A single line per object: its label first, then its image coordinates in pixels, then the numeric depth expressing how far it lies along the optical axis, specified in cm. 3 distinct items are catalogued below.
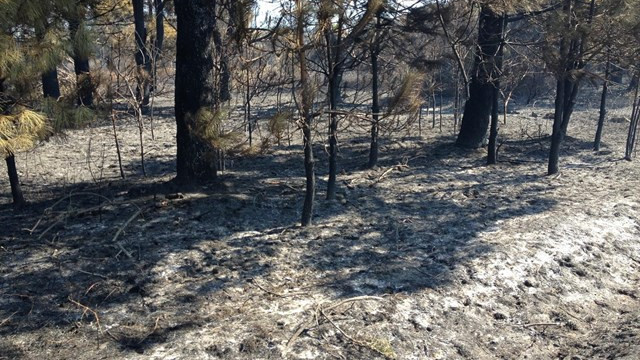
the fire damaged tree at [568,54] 884
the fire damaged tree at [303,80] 544
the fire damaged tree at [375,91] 693
